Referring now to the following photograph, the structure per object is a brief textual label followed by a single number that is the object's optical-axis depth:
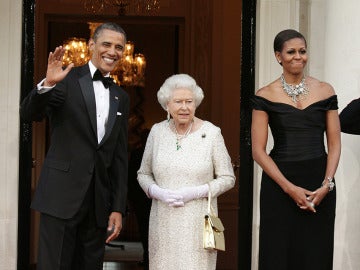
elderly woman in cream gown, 11.77
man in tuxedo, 10.20
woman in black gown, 11.06
